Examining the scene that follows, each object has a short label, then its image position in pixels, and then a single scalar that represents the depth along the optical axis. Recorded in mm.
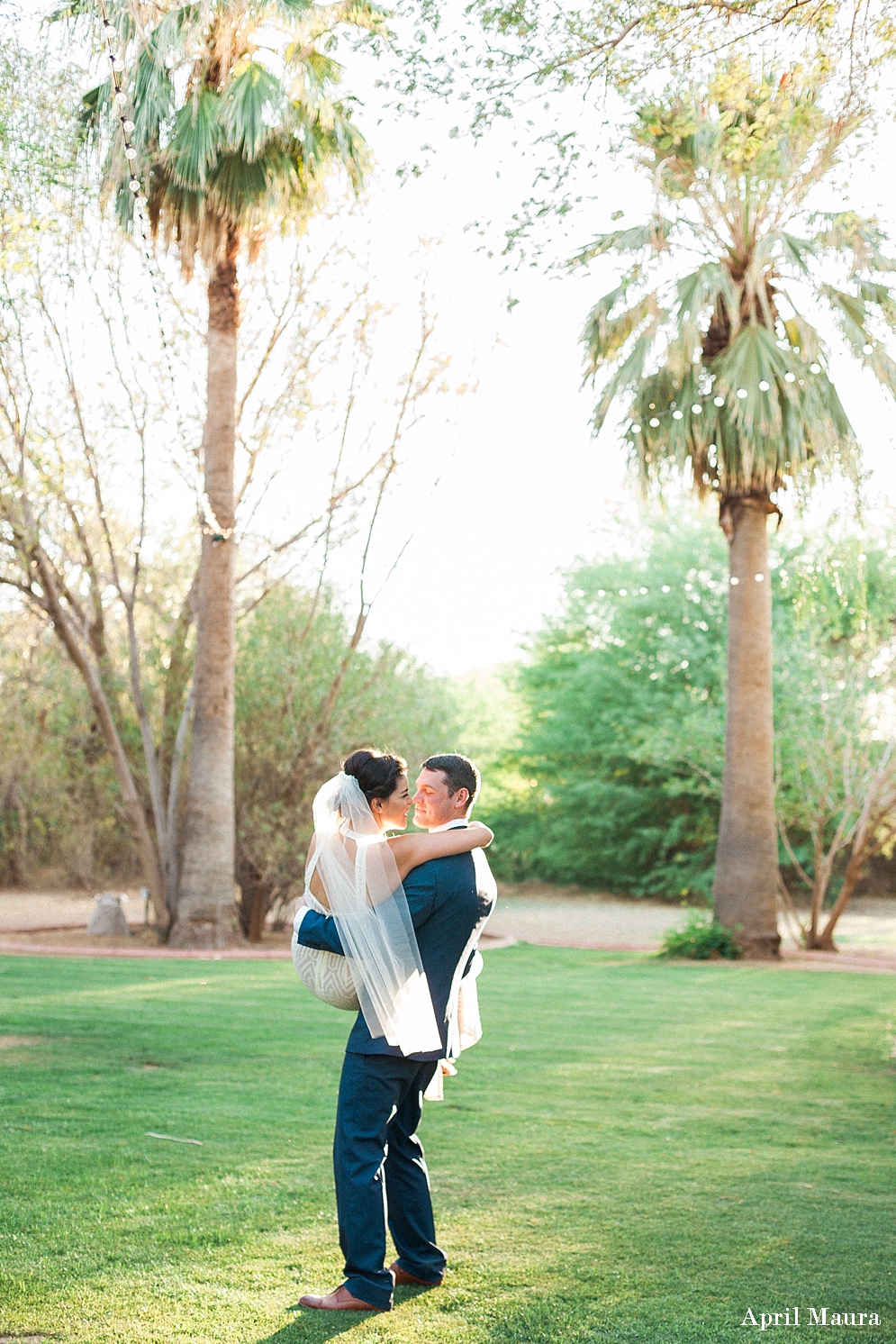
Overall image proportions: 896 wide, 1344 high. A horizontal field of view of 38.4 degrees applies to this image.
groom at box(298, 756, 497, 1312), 3871
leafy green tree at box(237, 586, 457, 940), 17844
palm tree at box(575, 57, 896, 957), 15469
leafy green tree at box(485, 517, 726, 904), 30594
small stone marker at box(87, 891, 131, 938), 17844
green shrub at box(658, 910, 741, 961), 16531
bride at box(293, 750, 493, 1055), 3865
